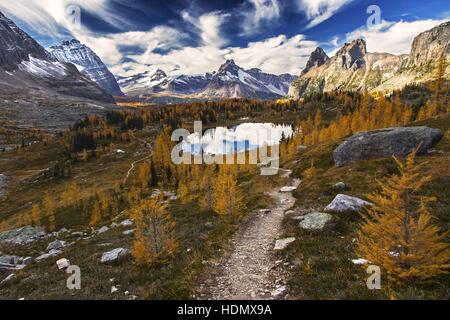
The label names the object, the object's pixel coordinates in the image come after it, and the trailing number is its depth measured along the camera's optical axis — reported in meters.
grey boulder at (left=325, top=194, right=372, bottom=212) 22.97
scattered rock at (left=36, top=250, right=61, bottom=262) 33.42
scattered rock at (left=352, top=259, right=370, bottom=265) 14.31
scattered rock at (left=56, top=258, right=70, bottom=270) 24.42
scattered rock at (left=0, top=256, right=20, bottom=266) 35.09
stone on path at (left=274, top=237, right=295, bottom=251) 18.80
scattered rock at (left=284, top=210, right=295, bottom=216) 27.01
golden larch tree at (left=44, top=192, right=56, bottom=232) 64.91
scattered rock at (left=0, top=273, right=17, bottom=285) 23.53
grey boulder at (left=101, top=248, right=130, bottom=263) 21.70
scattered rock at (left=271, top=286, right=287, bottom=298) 12.87
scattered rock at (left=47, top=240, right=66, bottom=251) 42.25
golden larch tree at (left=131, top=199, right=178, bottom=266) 18.39
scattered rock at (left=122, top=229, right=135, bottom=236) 35.00
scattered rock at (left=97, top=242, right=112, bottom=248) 30.41
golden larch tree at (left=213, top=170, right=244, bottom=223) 27.55
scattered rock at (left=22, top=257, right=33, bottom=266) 34.57
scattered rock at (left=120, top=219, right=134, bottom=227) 45.26
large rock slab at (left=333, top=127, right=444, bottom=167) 39.50
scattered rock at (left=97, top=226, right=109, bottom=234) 50.05
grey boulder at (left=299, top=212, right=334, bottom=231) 20.73
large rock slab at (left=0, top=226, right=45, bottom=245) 51.61
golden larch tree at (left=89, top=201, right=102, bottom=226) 60.56
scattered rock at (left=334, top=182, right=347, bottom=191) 31.92
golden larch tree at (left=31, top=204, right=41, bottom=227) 66.62
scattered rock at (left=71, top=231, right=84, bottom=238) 50.97
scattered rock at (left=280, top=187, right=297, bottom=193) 40.42
